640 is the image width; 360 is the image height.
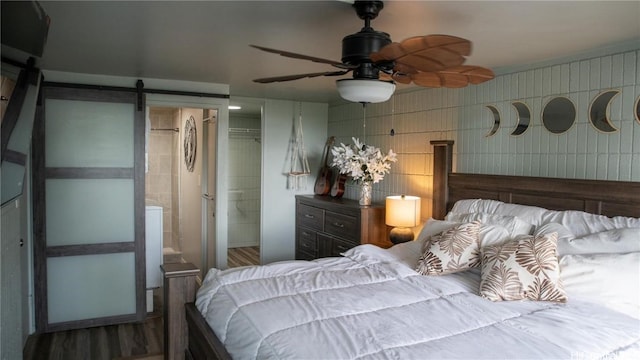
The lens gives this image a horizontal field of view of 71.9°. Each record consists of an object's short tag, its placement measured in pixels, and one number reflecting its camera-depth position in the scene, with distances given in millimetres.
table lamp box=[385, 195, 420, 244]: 3938
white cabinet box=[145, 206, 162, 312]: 4477
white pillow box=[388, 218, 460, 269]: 3138
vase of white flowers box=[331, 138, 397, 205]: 4363
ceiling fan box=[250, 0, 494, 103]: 1814
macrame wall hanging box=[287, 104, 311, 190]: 5758
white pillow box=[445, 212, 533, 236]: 2820
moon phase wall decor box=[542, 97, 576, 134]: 3035
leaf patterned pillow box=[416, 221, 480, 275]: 2744
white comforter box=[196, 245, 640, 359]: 1744
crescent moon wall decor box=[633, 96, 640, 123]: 2664
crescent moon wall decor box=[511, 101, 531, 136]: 3324
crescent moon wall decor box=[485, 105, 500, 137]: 3551
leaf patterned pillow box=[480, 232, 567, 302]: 2324
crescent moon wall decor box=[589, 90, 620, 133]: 2801
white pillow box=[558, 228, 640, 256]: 2338
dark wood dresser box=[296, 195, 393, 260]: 4383
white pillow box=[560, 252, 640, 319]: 2207
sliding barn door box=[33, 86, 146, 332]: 3840
